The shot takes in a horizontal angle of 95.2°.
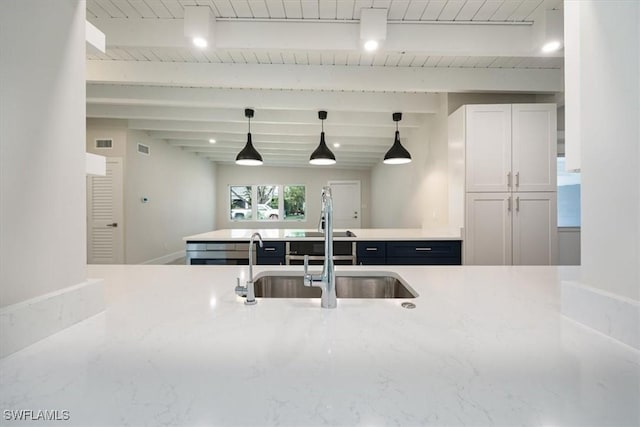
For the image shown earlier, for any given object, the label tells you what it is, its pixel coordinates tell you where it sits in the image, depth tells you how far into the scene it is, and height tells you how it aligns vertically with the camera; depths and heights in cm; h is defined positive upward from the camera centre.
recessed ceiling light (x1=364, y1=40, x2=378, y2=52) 231 +134
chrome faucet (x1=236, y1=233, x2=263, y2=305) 100 -28
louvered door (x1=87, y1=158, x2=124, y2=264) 478 -2
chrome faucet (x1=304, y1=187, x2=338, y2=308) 95 -21
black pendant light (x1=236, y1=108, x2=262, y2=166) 375 +73
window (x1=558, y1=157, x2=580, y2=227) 349 +9
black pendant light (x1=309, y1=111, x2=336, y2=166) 379 +74
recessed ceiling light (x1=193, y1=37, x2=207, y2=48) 226 +134
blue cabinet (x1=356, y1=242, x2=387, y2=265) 312 -42
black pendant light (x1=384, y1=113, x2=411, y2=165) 370 +73
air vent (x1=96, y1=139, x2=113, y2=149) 484 +116
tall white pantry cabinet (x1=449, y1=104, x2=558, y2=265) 295 +28
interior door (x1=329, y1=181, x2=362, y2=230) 883 +37
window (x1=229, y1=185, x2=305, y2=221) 882 +29
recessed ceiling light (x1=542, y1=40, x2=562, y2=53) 231 +133
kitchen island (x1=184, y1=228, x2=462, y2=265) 308 -40
